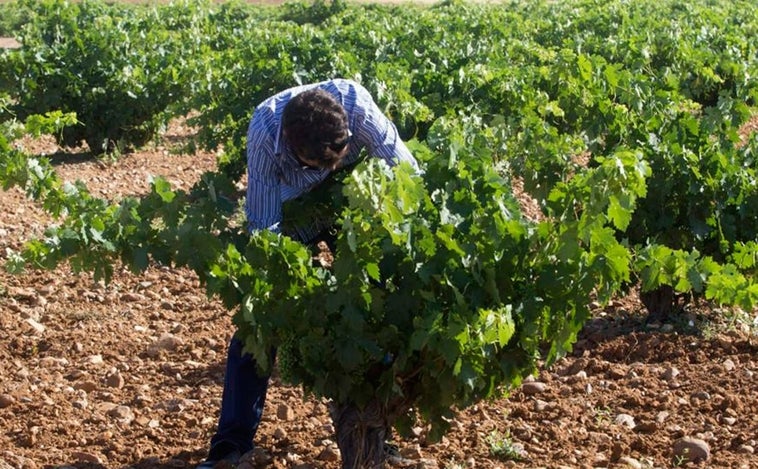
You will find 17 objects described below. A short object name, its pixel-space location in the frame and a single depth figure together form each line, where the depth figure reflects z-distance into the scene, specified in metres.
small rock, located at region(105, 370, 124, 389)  11.94
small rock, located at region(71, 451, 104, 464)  10.02
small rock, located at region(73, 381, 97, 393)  11.80
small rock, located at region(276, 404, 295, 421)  10.91
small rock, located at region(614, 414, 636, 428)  10.70
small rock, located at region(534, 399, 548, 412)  11.07
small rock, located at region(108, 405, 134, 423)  11.00
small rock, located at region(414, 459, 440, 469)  9.73
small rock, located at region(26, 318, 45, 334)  13.53
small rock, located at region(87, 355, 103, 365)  12.57
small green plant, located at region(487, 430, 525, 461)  10.00
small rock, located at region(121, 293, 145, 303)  14.76
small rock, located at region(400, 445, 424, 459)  10.02
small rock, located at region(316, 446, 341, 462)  10.01
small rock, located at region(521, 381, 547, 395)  11.52
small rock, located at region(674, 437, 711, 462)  9.93
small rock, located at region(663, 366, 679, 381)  11.82
